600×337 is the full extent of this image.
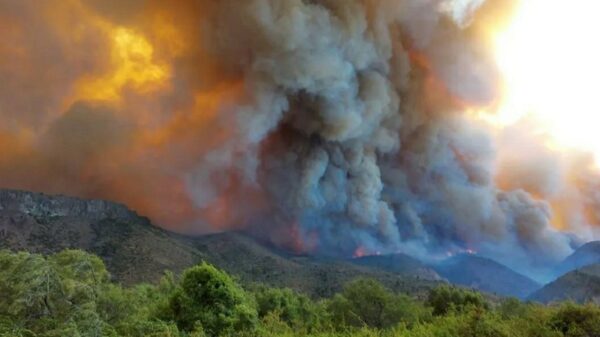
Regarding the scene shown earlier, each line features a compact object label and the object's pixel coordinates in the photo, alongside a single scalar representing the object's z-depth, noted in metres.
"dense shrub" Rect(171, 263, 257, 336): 34.00
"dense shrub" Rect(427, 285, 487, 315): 52.56
